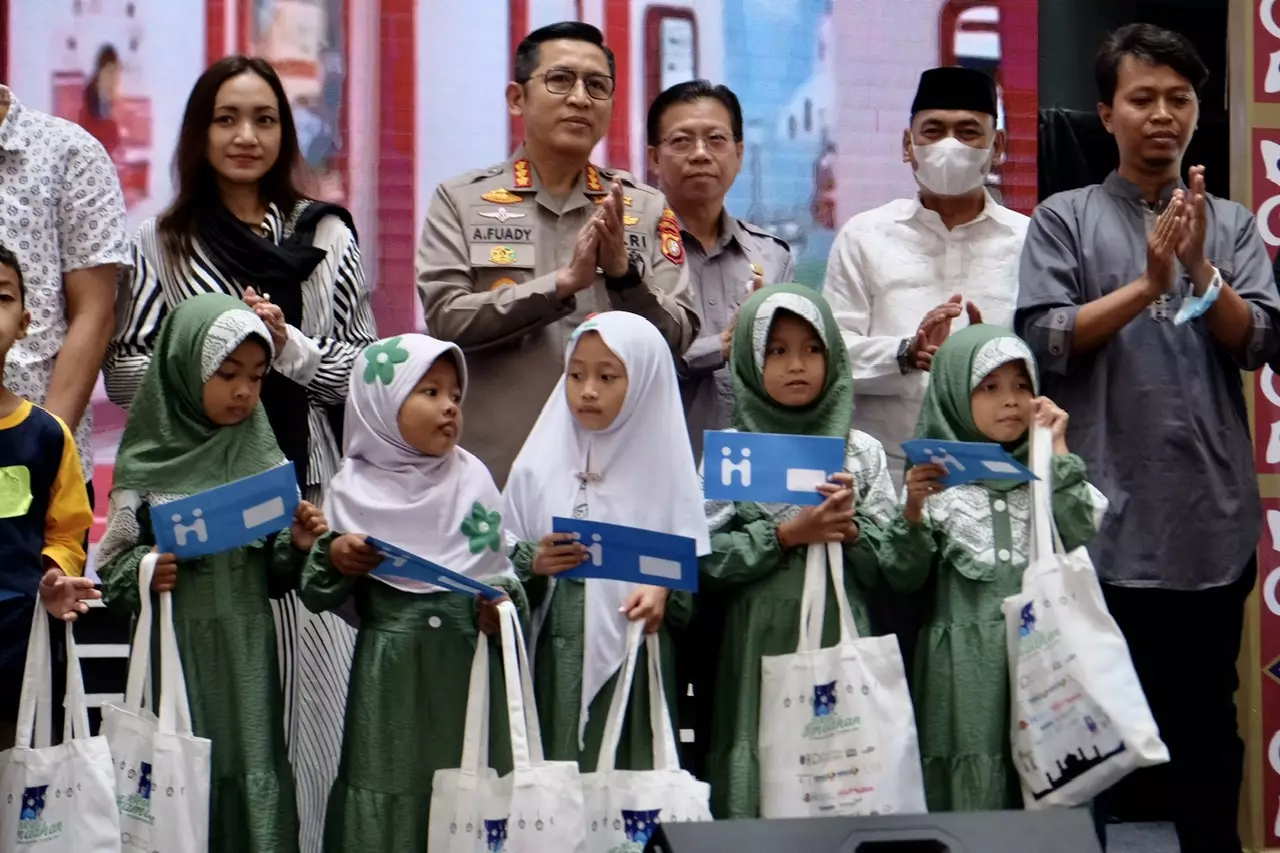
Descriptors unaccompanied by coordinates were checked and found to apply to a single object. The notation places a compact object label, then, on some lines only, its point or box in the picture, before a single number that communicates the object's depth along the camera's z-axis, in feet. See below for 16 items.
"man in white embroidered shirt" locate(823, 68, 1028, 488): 28.45
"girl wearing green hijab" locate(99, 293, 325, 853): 22.36
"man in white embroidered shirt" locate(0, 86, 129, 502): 24.58
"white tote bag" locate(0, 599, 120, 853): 20.31
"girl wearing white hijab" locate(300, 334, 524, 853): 22.21
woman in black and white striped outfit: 25.77
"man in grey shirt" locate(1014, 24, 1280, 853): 26.91
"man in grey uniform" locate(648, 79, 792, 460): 30.14
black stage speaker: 17.33
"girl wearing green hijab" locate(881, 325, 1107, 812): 23.49
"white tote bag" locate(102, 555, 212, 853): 20.88
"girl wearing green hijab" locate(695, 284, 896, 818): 23.44
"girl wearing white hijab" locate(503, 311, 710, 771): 22.82
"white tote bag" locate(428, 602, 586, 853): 20.61
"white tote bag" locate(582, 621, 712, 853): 21.54
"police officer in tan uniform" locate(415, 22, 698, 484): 25.96
